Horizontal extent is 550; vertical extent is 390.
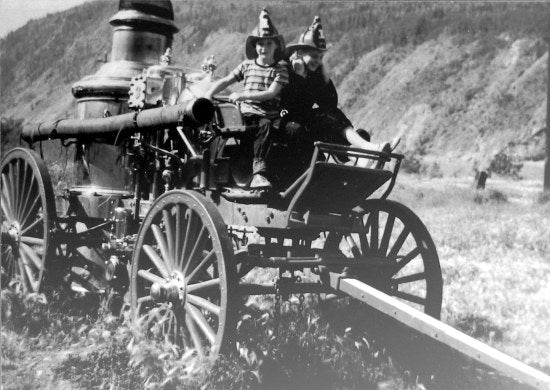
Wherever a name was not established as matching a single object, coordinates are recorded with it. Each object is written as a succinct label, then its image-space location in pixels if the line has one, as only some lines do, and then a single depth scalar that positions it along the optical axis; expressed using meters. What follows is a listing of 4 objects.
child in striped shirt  5.02
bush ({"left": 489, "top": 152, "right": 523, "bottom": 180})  20.95
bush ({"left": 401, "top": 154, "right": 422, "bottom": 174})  23.38
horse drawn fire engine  4.67
